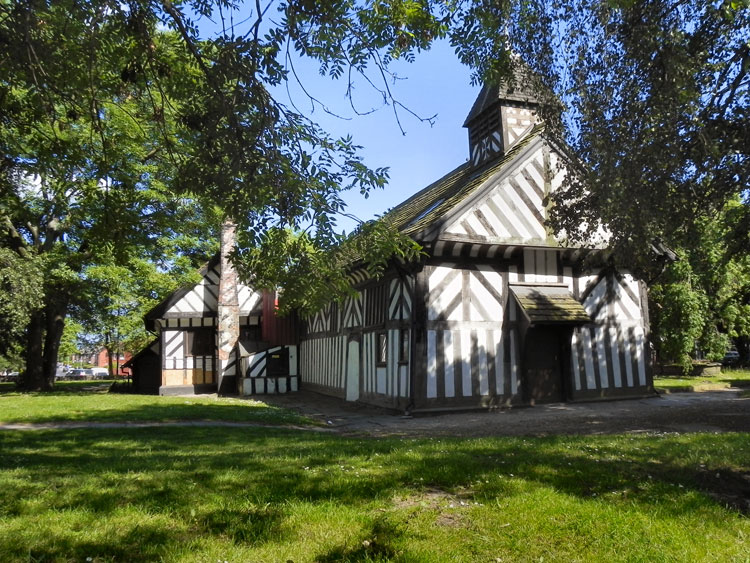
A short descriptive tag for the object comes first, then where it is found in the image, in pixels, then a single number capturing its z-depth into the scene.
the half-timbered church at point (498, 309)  12.19
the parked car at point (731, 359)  31.10
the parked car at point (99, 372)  60.79
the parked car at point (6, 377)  52.25
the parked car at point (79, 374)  61.59
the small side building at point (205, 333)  21.09
